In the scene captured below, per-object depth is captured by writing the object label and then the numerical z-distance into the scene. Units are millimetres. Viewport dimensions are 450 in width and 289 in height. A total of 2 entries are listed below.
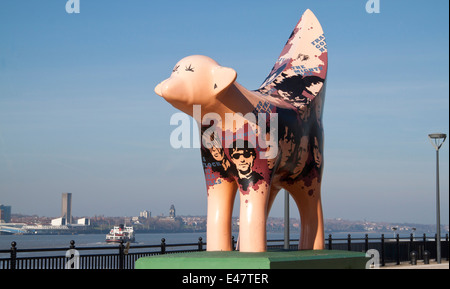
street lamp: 22641
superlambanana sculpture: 8414
